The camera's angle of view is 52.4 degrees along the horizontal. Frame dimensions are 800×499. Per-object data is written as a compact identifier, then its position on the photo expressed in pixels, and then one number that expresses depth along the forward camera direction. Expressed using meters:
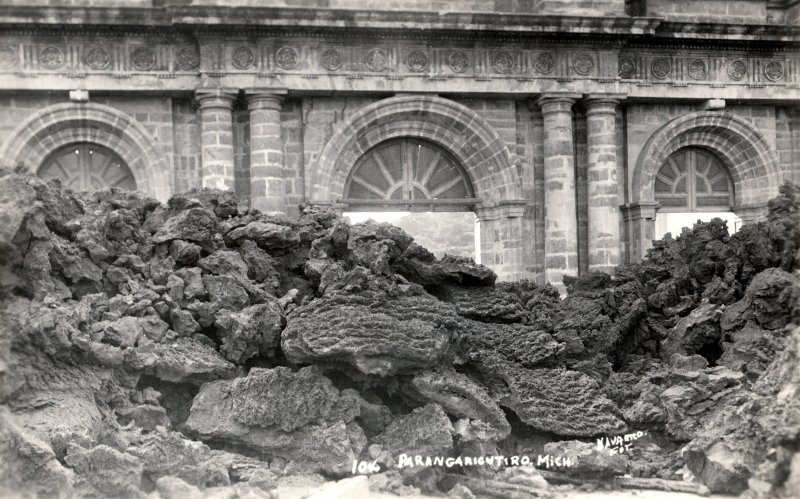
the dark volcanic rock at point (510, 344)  7.38
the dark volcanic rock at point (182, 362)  6.45
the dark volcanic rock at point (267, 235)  8.13
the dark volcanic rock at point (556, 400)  6.86
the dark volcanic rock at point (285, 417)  6.25
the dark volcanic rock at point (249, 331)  6.94
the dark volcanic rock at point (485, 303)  8.00
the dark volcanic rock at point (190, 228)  7.72
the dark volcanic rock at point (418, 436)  6.31
